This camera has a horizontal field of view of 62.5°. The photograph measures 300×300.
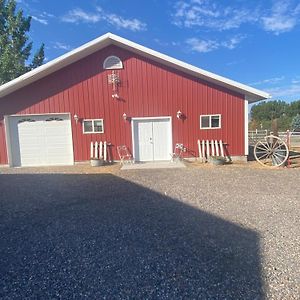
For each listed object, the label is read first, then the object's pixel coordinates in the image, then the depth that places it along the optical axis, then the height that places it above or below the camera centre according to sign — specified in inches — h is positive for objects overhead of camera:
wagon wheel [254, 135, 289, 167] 382.0 -38.5
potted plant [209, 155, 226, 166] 405.0 -51.8
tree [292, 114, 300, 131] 1261.8 +16.4
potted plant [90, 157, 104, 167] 413.7 -48.9
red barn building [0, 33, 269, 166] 420.5 +38.1
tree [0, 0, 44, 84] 775.7 +305.9
